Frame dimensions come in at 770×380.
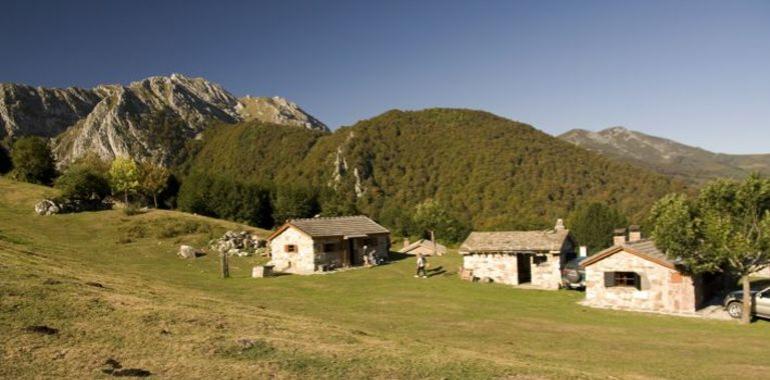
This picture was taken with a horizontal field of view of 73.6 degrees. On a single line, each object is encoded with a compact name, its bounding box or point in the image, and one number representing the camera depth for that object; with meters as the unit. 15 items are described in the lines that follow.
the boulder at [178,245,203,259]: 49.12
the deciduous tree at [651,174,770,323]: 25.36
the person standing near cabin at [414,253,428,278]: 42.34
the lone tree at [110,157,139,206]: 80.31
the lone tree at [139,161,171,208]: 88.56
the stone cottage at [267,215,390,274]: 46.41
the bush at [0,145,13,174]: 95.62
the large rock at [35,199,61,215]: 63.19
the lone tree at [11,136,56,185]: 85.75
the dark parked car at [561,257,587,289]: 36.72
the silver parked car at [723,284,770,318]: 25.95
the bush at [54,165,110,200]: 69.28
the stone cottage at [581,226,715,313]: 28.47
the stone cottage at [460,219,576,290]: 38.03
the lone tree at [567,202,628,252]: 80.12
